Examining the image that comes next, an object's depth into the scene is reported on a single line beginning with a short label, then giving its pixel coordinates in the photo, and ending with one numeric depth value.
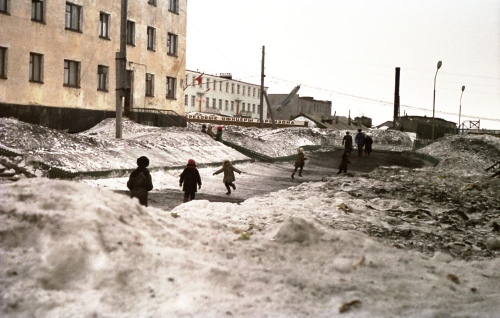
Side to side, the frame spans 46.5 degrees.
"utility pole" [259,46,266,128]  49.44
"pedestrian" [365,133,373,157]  35.31
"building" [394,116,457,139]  55.45
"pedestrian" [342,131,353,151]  32.03
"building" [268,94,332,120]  108.16
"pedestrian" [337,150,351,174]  24.22
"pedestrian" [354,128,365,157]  34.45
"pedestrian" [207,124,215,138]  34.30
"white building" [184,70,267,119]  89.62
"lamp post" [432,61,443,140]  51.38
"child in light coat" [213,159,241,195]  17.16
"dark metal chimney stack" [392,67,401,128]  80.61
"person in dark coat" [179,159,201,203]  13.27
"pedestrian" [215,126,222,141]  33.88
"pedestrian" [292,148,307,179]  24.00
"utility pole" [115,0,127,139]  22.84
